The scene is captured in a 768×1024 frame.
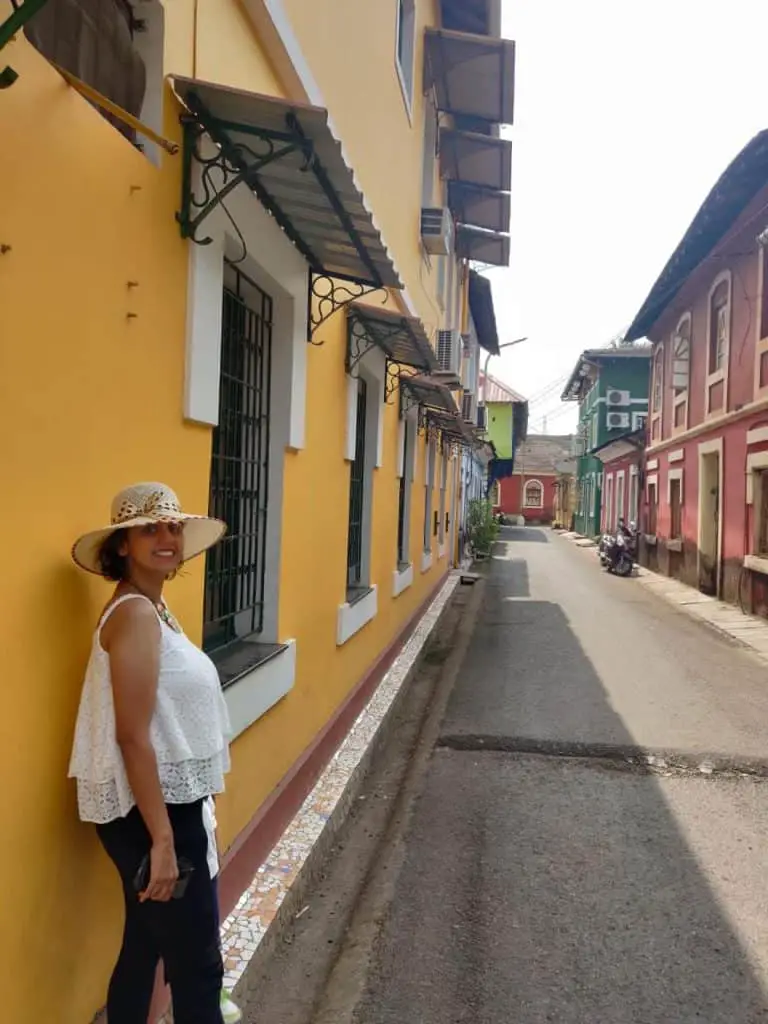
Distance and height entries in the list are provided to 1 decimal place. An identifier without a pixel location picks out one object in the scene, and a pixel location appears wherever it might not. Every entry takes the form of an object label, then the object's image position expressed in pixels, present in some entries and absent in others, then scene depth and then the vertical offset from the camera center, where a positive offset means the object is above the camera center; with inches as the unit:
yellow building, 70.2 +17.8
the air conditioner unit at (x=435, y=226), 337.1 +119.3
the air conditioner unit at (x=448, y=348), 402.3 +80.9
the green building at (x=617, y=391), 1189.1 +183.7
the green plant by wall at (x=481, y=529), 893.8 -24.4
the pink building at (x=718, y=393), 446.6 +83.9
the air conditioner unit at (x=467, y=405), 564.5 +74.0
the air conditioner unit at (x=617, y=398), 1190.9 +170.8
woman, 71.7 -24.7
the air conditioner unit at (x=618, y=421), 1194.6 +136.8
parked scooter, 721.6 -38.7
